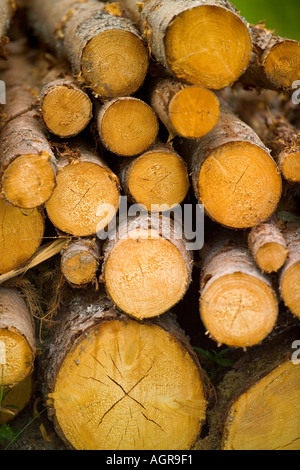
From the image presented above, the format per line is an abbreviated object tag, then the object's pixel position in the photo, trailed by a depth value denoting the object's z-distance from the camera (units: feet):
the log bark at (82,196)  6.98
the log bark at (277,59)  6.93
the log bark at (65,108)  7.00
